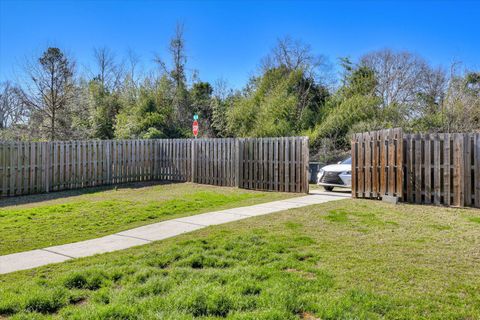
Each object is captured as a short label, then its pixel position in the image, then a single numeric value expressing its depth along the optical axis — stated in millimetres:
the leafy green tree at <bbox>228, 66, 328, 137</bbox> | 19438
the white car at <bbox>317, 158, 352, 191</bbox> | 11938
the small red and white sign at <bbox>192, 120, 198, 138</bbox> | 16094
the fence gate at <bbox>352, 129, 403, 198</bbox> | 9211
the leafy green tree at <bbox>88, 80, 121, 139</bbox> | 24938
